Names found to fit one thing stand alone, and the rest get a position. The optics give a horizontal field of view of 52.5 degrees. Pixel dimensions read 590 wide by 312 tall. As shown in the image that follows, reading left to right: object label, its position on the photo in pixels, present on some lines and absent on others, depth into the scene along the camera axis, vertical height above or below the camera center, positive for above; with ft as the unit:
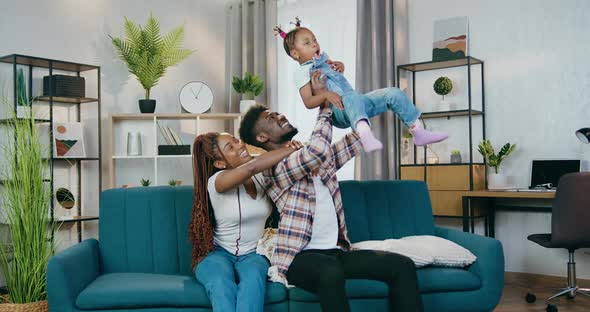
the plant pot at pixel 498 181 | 14.24 -0.65
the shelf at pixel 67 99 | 14.90 +1.54
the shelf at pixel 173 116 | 16.46 +1.18
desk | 12.82 -1.19
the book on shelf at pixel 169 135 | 17.06 +0.65
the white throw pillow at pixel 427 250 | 8.53 -1.39
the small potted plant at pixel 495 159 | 14.26 -0.13
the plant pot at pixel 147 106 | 16.69 +1.46
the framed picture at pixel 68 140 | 14.96 +0.48
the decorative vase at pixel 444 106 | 15.61 +1.27
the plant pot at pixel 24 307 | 9.95 -2.46
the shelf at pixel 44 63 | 14.20 +2.40
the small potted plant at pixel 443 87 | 15.52 +1.75
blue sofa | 7.95 -1.54
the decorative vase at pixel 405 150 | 15.89 +0.13
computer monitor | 13.79 -0.39
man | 7.25 -0.90
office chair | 11.64 -1.19
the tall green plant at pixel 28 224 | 10.11 -1.10
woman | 7.93 -0.68
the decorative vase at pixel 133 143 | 16.75 +0.43
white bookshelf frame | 16.38 +1.10
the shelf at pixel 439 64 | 15.32 +2.37
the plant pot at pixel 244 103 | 17.90 +1.61
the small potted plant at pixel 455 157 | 15.02 -0.07
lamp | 12.94 +0.39
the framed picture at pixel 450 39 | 15.70 +3.08
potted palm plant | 16.19 +2.91
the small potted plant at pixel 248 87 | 17.99 +2.11
